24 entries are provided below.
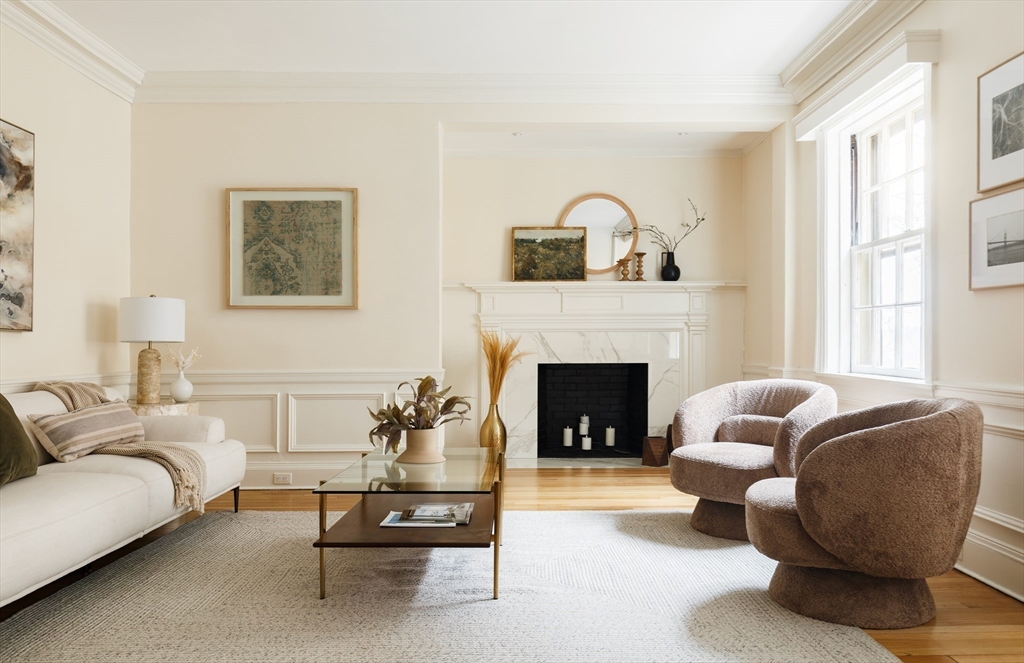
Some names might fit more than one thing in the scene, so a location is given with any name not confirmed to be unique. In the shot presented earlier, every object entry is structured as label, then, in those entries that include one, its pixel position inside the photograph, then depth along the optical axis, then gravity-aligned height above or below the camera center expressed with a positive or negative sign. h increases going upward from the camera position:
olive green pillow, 2.55 -0.47
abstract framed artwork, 3.35 +0.52
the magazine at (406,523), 2.62 -0.75
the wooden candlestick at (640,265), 5.65 +0.54
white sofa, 2.10 -0.65
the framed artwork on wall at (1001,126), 2.61 +0.82
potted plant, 3.00 -0.42
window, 3.50 +0.55
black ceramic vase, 5.58 +0.50
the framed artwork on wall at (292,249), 4.54 +0.53
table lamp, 3.87 +0.00
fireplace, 5.62 -0.03
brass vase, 5.29 -0.80
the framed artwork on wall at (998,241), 2.62 +0.36
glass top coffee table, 2.45 -0.75
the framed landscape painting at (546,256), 5.66 +0.61
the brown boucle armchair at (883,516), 2.17 -0.60
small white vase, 4.14 -0.38
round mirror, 5.68 +0.89
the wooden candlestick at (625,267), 5.64 +0.52
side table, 3.88 -0.47
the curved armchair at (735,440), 3.15 -0.59
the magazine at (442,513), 2.68 -0.75
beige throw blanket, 3.05 -0.61
